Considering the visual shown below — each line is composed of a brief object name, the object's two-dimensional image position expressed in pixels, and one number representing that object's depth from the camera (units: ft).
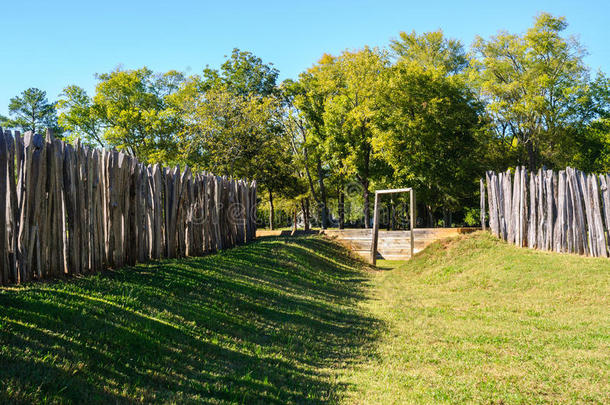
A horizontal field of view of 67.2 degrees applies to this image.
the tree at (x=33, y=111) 161.20
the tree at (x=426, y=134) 87.66
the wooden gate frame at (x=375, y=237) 60.03
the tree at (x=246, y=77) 123.44
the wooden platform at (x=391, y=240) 60.39
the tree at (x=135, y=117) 114.52
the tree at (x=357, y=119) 91.71
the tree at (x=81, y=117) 125.18
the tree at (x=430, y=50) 120.98
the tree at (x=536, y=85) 100.37
